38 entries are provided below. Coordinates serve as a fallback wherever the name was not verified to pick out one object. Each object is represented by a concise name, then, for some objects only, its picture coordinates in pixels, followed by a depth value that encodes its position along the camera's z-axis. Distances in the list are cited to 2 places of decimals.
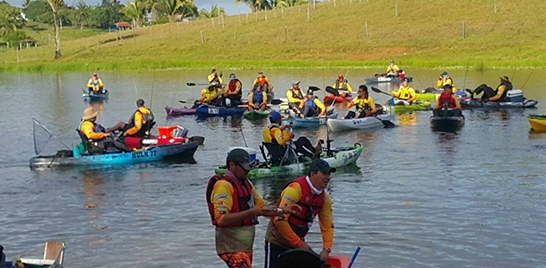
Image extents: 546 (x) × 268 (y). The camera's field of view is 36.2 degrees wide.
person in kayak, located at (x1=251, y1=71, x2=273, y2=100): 35.31
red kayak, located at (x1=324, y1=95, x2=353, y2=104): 40.19
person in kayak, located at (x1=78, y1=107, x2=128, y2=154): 21.73
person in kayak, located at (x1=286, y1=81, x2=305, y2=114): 31.88
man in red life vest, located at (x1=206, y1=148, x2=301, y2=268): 8.61
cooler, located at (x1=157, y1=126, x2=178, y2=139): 23.75
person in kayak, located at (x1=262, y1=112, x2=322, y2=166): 18.94
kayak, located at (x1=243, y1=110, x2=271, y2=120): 33.28
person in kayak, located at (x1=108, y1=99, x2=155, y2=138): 22.94
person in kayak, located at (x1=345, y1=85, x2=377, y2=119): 29.47
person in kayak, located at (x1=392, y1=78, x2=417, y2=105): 36.25
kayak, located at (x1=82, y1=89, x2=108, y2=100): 45.44
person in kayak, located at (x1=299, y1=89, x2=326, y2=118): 30.05
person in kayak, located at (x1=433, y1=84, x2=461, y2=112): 29.30
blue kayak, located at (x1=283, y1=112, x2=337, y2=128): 29.66
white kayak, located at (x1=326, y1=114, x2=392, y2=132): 28.78
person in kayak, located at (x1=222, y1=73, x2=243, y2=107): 35.25
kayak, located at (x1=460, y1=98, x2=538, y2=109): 34.53
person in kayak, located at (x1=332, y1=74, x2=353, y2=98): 41.28
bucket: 22.25
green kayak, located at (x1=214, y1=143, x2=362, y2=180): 19.34
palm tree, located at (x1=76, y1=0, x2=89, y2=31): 143.25
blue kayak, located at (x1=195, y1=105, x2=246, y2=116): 34.62
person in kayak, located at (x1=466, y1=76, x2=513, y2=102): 34.69
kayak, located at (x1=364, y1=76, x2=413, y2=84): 52.06
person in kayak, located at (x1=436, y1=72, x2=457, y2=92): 39.09
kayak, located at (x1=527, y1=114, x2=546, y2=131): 27.53
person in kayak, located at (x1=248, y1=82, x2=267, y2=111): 33.75
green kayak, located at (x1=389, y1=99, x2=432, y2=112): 35.69
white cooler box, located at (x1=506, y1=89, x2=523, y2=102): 34.66
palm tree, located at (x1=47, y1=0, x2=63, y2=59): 84.59
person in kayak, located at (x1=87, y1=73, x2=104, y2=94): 45.78
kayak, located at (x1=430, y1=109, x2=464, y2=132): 28.95
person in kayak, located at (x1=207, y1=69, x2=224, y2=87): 37.12
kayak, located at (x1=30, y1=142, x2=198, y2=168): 22.09
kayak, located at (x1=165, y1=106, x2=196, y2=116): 35.88
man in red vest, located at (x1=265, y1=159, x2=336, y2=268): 8.86
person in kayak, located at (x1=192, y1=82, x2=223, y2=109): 35.53
